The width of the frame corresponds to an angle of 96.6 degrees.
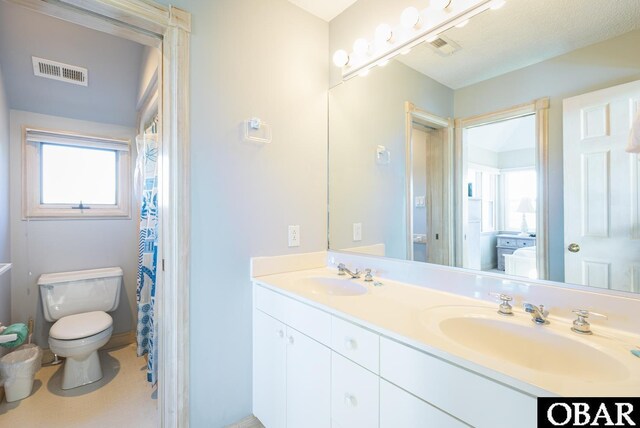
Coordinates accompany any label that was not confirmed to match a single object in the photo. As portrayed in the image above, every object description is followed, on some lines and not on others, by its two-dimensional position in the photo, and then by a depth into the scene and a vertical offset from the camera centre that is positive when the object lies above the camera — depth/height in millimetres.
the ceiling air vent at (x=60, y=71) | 2053 +1083
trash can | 1808 -1010
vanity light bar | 1238 +910
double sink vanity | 666 -403
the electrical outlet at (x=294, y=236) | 1732 -130
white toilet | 1934 -775
